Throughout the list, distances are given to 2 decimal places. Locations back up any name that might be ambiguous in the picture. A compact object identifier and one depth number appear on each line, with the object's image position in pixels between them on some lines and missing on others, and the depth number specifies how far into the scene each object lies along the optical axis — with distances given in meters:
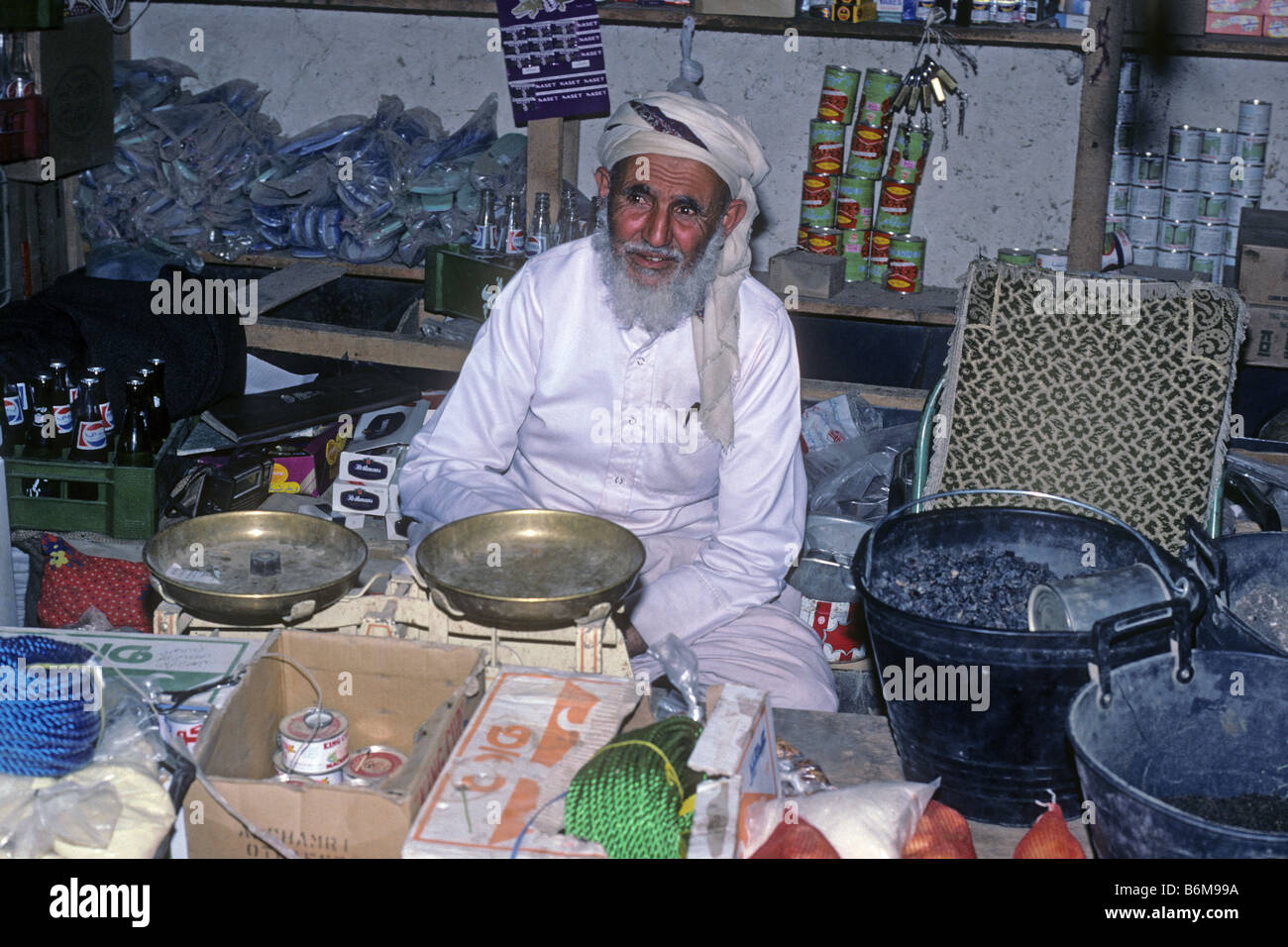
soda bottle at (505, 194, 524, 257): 4.66
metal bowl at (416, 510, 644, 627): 1.92
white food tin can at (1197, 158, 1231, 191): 4.74
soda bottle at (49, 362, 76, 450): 3.67
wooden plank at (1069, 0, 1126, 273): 3.91
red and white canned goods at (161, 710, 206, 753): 1.82
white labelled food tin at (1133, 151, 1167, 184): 4.79
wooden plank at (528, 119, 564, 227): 4.59
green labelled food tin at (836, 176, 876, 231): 4.90
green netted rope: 1.55
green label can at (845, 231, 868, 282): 4.96
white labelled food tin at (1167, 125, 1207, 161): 4.72
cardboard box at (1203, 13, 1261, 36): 4.46
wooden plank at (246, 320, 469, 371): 4.46
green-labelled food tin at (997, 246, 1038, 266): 4.70
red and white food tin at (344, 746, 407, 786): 1.73
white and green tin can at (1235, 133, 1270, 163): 4.77
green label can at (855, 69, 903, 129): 4.79
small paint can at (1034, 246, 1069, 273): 4.64
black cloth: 3.80
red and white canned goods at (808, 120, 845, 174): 4.86
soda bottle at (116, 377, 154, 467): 3.74
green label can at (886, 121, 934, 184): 4.87
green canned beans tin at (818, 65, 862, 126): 4.83
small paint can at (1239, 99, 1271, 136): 4.75
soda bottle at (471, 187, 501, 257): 4.71
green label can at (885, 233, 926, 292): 4.86
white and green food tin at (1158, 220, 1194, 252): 4.81
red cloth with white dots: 3.49
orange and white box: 1.53
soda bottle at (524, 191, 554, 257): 4.56
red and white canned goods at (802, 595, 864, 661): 3.40
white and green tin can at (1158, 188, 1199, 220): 4.78
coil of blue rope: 1.54
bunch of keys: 4.86
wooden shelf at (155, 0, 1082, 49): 4.46
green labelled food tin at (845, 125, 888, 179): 4.85
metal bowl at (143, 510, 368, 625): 1.95
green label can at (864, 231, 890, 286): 4.98
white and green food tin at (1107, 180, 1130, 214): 4.86
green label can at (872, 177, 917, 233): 4.90
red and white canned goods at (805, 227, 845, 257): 4.88
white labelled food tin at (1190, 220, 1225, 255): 4.80
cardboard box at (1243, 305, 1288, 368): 4.38
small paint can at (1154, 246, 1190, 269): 4.84
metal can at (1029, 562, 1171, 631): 1.83
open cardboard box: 1.57
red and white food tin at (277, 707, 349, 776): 1.71
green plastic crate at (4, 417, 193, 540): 3.63
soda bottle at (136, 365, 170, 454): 3.84
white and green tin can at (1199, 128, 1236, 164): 4.72
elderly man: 2.77
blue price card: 4.52
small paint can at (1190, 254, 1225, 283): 4.82
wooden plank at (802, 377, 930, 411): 4.20
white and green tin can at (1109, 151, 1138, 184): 4.83
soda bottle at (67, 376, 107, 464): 3.66
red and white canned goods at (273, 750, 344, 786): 1.70
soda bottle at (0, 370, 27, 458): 3.67
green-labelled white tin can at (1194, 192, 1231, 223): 4.76
